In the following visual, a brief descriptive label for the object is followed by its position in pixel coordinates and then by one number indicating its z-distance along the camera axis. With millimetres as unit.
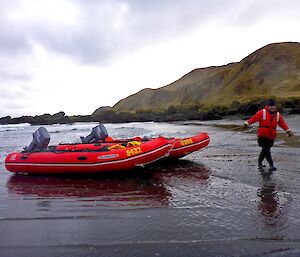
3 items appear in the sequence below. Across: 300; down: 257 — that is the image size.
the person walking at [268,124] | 8303
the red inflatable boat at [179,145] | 10211
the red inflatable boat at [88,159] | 8453
